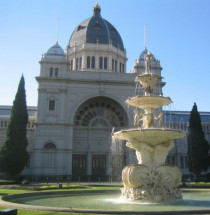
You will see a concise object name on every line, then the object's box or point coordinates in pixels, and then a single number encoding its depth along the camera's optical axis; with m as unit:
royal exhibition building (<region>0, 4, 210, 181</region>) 43.19
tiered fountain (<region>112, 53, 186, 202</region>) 14.50
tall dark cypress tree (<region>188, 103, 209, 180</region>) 41.72
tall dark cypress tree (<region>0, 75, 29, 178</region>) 37.19
